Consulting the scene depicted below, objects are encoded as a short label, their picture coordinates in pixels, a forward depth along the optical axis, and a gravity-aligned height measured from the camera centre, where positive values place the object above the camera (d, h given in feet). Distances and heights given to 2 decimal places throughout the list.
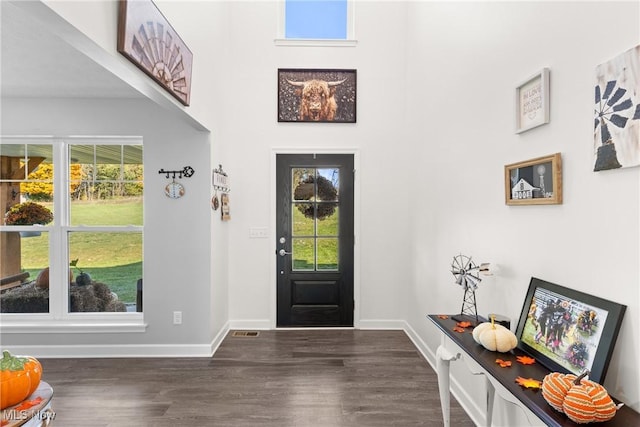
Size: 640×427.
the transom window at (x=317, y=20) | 13.62 +7.42
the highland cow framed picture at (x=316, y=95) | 13.51 +4.42
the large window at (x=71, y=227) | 10.91 -0.52
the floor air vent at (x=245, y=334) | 12.75 -4.48
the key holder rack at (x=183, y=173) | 10.88 +1.15
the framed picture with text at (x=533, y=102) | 5.56 +1.85
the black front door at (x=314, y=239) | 13.57 -1.08
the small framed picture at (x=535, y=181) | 5.30 +0.51
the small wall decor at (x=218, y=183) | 11.28 +0.93
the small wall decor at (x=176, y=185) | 10.89 +0.79
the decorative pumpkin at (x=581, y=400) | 3.51 -1.92
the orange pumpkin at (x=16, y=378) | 3.89 -1.95
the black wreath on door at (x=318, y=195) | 13.64 +0.62
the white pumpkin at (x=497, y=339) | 5.34 -1.94
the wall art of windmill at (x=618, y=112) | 3.98 +1.19
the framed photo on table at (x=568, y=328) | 4.17 -1.56
